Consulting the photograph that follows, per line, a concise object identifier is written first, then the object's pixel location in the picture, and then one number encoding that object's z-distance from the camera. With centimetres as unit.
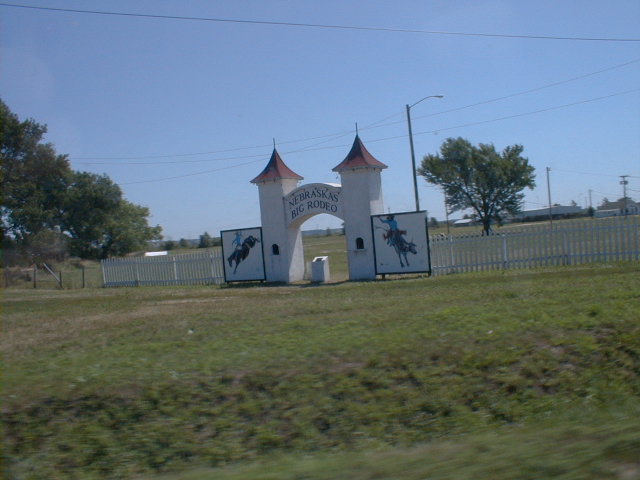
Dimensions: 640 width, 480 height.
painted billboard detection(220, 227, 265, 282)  2703
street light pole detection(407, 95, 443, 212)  2919
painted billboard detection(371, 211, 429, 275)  2380
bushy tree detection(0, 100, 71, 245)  4081
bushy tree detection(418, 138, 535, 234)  4156
